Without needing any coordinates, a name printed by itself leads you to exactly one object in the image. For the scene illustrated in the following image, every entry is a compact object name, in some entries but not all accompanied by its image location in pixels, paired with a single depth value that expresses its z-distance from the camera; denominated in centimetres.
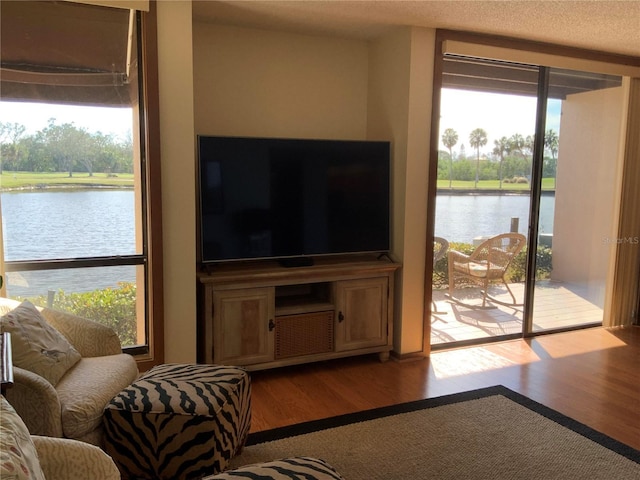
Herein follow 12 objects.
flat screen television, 346
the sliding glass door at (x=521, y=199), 422
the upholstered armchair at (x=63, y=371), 205
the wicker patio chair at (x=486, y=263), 434
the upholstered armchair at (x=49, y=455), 127
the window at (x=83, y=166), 290
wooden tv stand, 345
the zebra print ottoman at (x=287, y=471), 175
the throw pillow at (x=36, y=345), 226
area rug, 250
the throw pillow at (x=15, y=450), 116
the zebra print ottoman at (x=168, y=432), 224
